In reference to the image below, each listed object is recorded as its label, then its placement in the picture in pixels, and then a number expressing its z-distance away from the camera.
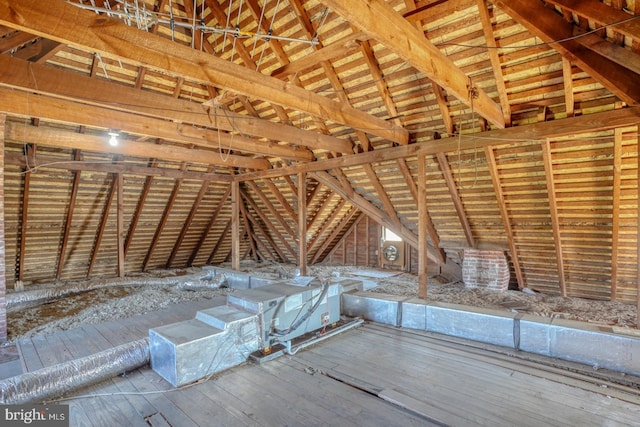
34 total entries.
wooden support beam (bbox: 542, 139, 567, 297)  4.31
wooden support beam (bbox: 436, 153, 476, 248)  5.20
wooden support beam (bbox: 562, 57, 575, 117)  3.39
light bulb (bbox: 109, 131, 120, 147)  4.56
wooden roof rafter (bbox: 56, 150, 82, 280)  6.35
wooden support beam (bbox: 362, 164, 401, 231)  6.07
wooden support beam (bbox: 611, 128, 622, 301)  3.97
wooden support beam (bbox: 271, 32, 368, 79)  2.86
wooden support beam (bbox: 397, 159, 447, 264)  5.63
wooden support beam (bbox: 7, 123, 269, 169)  4.62
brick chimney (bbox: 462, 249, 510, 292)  6.37
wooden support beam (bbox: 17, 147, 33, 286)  5.84
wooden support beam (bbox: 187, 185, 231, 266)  8.66
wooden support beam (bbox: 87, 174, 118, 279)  6.91
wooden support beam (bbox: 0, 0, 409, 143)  1.83
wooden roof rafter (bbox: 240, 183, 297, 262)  8.80
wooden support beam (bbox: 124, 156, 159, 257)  7.19
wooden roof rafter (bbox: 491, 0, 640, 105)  2.69
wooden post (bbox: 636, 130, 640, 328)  3.34
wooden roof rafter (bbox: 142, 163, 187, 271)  7.51
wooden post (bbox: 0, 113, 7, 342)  3.82
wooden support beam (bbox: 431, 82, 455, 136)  4.22
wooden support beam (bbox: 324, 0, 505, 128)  1.92
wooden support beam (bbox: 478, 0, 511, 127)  3.21
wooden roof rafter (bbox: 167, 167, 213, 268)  8.00
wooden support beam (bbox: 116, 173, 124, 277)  6.81
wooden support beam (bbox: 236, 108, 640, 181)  3.64
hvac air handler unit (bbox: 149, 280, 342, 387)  2.84
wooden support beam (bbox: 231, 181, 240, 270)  8.09
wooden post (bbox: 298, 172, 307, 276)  6.81
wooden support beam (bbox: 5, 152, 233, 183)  5.53
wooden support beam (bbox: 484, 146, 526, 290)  4.70
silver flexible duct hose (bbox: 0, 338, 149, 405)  2.39
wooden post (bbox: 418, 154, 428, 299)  4.87
